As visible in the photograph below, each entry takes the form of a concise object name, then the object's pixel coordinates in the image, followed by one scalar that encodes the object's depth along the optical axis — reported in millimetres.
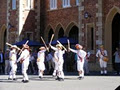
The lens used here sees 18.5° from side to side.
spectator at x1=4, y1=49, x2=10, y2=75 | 26156
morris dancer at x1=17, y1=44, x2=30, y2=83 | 17578
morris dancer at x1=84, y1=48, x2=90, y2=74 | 24175
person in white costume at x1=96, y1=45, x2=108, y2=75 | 22734
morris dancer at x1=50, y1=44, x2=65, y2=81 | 18578
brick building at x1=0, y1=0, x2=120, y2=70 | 26000
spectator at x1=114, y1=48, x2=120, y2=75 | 23148
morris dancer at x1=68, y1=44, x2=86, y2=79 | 19156
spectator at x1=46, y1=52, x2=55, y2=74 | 24297
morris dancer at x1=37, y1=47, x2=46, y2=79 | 19812
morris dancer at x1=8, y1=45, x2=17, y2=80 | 19062
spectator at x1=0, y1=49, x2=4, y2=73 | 28122
